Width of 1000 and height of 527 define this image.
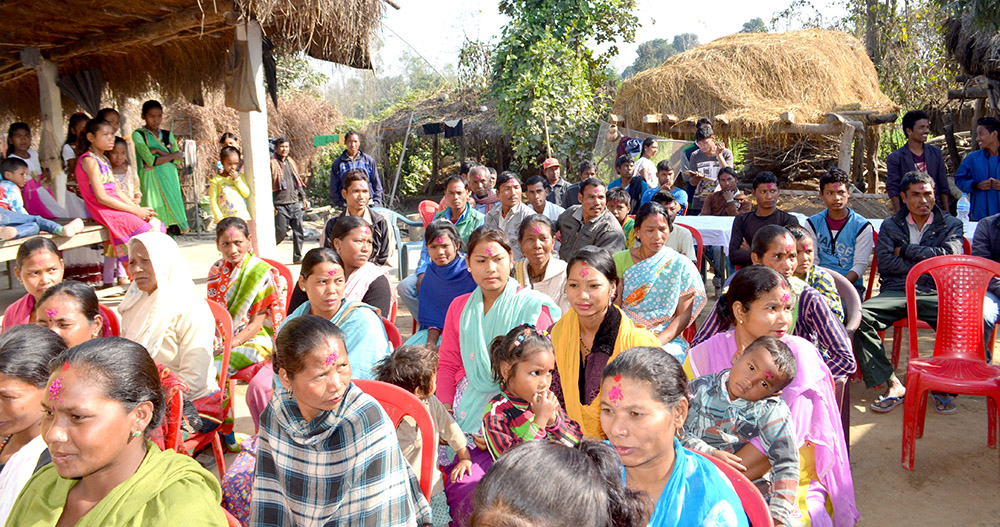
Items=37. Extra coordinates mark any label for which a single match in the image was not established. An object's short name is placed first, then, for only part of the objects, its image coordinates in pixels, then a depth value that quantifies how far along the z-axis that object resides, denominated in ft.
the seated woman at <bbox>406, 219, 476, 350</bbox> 13.48
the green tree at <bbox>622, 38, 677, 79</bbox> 184.14
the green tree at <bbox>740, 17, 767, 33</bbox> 186.39
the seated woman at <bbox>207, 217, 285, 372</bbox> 13.07
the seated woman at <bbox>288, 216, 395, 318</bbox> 12.78
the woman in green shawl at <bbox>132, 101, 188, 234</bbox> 25.99
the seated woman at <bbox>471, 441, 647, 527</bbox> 4.03
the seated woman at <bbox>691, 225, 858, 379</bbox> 9.97
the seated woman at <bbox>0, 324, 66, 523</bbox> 7.06
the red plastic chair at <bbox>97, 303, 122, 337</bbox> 10.75
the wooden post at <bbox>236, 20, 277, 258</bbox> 22.72
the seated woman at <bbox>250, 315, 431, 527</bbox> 6.72
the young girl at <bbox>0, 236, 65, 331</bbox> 11.37
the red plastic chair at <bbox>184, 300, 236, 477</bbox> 10.11
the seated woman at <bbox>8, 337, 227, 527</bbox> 5.30
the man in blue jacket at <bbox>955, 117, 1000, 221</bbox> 18.78
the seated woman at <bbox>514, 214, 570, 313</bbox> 13.33
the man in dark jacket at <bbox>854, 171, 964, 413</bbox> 13.53
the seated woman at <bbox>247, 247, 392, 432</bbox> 10.18
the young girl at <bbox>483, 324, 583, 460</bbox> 8.45
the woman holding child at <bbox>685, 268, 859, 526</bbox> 7.64
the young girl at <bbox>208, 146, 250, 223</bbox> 23.84
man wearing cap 25.35
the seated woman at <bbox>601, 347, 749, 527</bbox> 5.72
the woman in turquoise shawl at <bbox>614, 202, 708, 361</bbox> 12.69
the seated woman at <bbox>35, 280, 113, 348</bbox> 9.24
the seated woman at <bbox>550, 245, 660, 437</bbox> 9.41
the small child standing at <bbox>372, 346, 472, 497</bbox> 8.45
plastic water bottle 22.02
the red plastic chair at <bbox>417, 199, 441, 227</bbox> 21.34
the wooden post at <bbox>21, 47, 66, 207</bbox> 25.63
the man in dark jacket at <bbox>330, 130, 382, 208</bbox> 26.03
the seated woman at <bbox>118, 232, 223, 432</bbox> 10.39
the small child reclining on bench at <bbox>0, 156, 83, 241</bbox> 19.47
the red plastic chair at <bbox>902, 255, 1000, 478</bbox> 11.19
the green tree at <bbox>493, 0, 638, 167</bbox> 44.14
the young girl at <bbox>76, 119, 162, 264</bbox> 20.70
